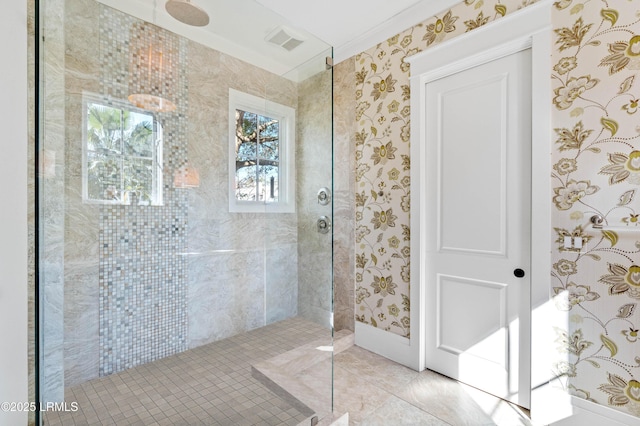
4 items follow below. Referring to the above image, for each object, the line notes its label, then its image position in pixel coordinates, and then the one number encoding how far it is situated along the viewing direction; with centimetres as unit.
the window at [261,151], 212
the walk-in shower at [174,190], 148
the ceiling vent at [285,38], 197
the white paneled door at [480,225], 167
